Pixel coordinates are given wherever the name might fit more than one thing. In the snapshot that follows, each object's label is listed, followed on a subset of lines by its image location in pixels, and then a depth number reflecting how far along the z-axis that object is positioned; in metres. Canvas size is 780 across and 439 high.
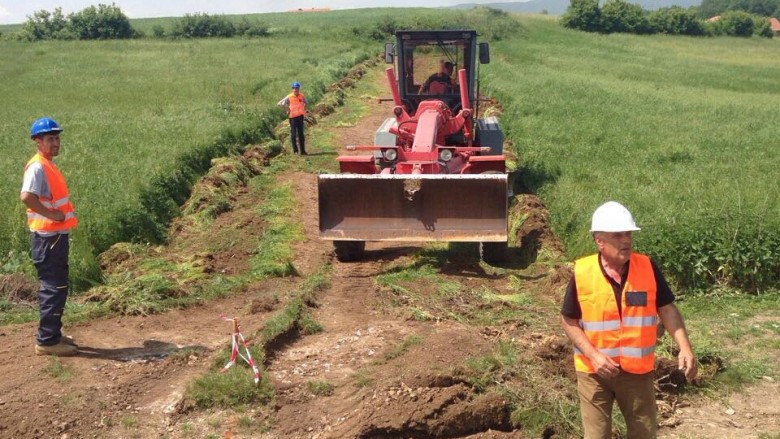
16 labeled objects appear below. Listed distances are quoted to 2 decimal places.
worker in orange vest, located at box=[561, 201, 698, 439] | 4.12
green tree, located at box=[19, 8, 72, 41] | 58.78
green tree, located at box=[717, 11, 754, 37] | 76.06
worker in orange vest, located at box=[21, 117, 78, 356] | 6.55
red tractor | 9.38
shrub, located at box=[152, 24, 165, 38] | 59.95
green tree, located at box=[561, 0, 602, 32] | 71.50
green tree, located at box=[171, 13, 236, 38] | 59.75
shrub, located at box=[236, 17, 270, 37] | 60.16
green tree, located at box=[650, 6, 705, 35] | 72.06
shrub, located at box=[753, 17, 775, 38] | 78.56
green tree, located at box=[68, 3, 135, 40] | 58.84
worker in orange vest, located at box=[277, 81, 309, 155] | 16.53
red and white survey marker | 6.20
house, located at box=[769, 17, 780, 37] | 100.10
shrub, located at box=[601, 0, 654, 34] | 71.50
